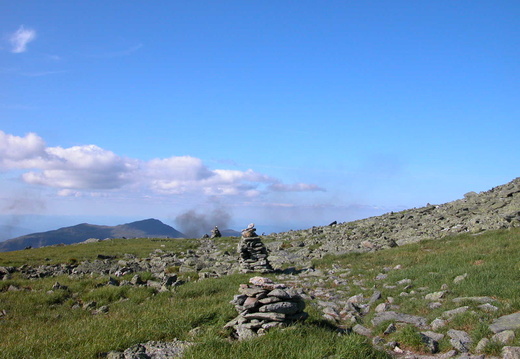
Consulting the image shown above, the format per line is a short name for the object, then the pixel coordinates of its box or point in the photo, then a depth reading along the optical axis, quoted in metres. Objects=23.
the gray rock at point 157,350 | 8.70
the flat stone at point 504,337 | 8.73
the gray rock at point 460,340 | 9.24
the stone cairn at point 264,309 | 10.19
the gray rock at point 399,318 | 11.68
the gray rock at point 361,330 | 11.26
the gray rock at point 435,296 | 13.28
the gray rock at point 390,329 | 11.02
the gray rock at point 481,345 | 8.84
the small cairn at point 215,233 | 59.62
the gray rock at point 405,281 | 16.06
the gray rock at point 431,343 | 9.51
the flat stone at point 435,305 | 12.56
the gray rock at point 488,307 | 10.95
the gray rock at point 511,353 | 8.00
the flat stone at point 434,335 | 10.07
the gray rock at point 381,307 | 13.25
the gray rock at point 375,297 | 14.55
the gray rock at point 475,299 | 11.88
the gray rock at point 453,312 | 11.29
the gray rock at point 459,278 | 14.57
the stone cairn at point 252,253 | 23.28
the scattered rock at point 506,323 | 9.45
